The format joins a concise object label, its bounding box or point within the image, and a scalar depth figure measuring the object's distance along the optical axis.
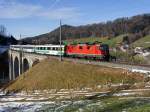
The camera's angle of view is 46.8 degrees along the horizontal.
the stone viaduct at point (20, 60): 38.99
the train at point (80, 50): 31.02
